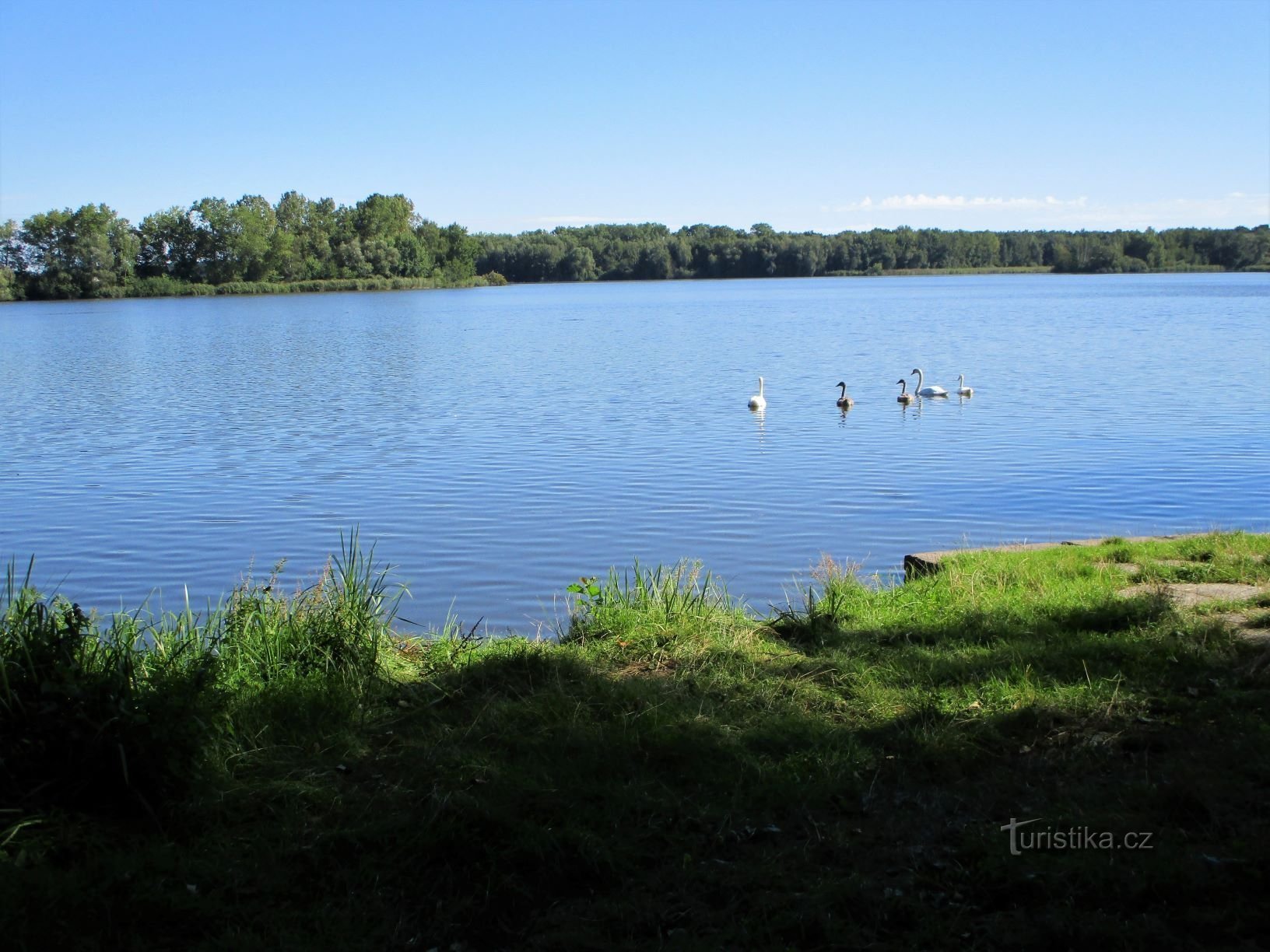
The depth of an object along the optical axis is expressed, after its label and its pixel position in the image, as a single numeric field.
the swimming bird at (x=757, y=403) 21.00
